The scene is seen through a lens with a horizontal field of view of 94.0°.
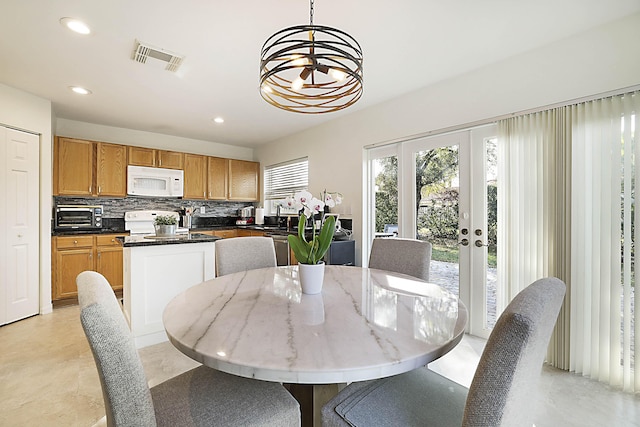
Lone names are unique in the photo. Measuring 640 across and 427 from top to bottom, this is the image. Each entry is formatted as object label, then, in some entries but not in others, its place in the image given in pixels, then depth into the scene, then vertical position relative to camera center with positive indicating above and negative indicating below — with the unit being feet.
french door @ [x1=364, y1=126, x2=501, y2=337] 8.72 +0.28
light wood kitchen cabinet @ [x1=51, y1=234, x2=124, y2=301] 12.01 -1.85
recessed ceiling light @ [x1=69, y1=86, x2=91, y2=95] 10.00 +4.32
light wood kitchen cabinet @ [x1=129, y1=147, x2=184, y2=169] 14.48 +2.94
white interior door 9.90 -0.33
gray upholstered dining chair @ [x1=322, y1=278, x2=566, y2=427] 2.28 -1.56
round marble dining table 2.59 -1.26
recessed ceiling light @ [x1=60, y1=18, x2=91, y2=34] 6.48 +4.25
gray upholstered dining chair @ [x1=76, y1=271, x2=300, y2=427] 2.51 -2.00
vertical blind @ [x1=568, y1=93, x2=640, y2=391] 6.24 -0.52
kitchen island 8.28 -1.74
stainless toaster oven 12.83 -0.04
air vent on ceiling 7.45 +4.23
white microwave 14.32 +1.72
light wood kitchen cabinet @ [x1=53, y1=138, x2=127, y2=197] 12.61 +2.13
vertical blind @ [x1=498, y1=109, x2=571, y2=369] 7.06 +0.23
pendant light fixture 4.26 +2.34
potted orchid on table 4.67 -0.51
